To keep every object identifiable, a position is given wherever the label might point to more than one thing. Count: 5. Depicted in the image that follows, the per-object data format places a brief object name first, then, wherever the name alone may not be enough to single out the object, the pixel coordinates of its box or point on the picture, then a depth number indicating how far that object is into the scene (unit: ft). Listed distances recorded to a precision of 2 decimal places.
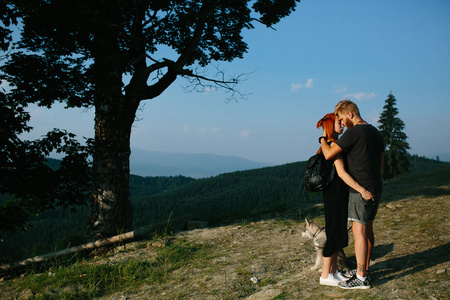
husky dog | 15.11
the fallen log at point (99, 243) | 22.84
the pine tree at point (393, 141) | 77.30
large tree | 27.63
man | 12.80
